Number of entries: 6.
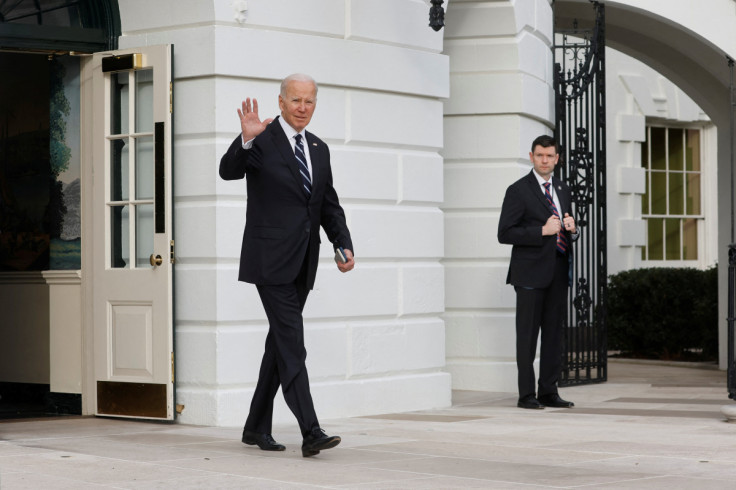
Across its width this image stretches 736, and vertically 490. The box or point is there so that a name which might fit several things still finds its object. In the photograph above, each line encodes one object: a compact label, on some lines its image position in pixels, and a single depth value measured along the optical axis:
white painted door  16.42
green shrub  31.44
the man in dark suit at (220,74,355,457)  13.12
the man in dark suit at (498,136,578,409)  18.64
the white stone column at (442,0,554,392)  21.14
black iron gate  22.66
